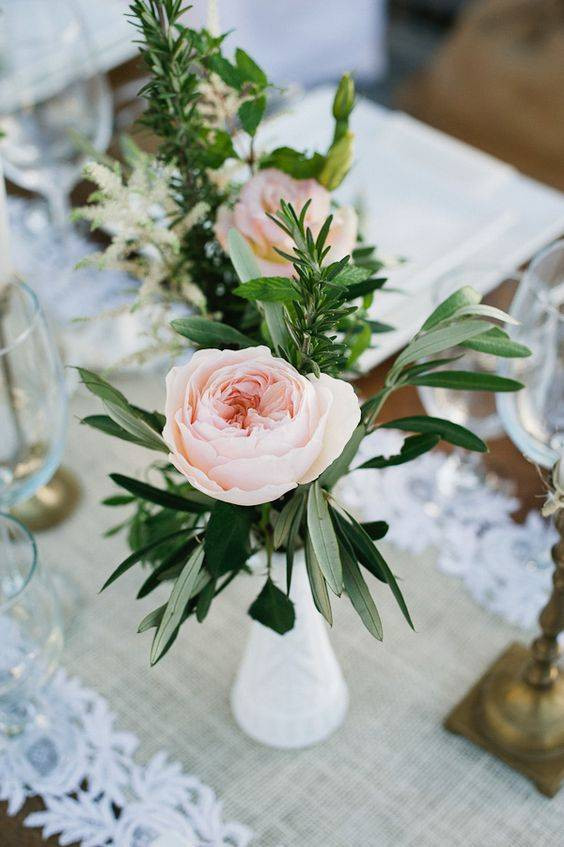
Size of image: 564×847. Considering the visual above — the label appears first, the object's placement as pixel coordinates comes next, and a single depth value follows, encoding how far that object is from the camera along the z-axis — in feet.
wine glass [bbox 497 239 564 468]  2.66
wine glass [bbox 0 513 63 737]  2.32
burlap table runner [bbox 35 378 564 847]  2.37
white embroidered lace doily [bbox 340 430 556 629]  2.87
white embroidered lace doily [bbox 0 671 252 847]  2.36
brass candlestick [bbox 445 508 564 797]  2.39
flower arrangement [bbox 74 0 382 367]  2.16
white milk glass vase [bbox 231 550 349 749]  2.39
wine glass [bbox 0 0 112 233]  3.63
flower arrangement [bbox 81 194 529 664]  1.67
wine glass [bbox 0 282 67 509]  2.60
